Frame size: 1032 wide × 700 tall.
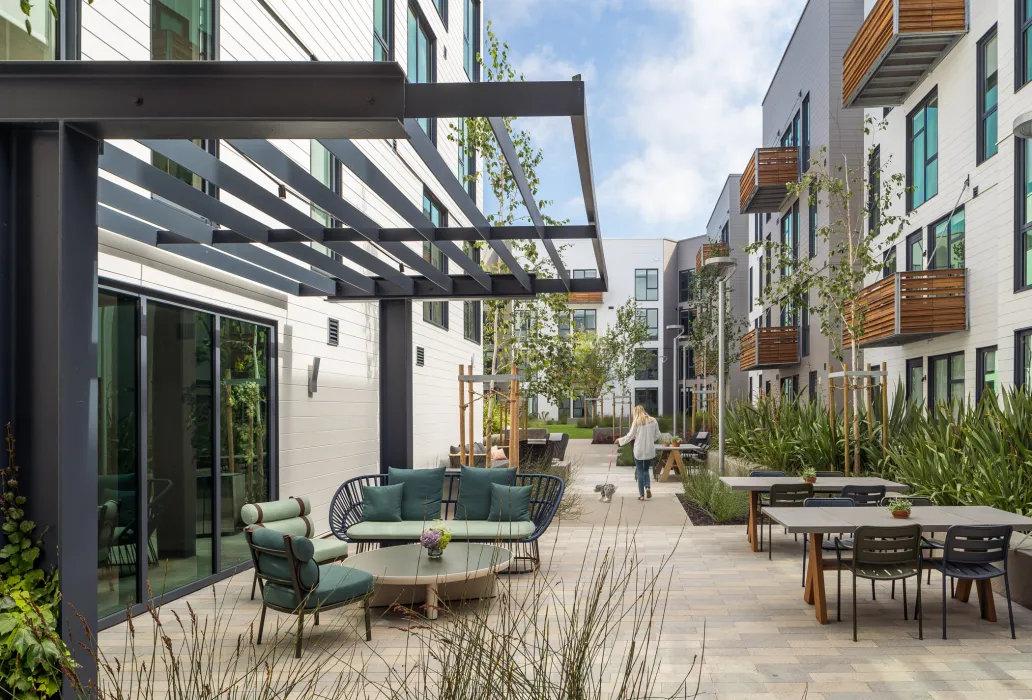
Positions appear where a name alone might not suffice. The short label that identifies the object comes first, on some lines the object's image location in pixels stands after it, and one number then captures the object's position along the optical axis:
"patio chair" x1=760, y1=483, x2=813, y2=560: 8.90
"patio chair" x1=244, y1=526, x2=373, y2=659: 5.72
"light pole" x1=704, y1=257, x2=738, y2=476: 13.98
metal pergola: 3.75
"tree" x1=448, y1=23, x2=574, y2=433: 15.55
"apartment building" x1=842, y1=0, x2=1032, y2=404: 11.21
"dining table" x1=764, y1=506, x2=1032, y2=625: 6.45
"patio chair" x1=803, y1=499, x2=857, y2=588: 7.89
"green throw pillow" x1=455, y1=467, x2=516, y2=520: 8.95
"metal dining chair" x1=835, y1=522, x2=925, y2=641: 6.13
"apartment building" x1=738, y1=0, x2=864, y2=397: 19.12
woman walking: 14.66
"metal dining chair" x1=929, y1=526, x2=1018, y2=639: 6.15
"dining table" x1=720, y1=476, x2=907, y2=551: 9.43
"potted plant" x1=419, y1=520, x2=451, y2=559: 6.74
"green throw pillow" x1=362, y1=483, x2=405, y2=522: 8.84
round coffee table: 6.41
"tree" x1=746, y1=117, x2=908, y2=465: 14.00
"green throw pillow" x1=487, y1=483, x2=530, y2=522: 8.46
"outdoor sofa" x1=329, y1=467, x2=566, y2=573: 8.27
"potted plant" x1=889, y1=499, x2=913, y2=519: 6.74
